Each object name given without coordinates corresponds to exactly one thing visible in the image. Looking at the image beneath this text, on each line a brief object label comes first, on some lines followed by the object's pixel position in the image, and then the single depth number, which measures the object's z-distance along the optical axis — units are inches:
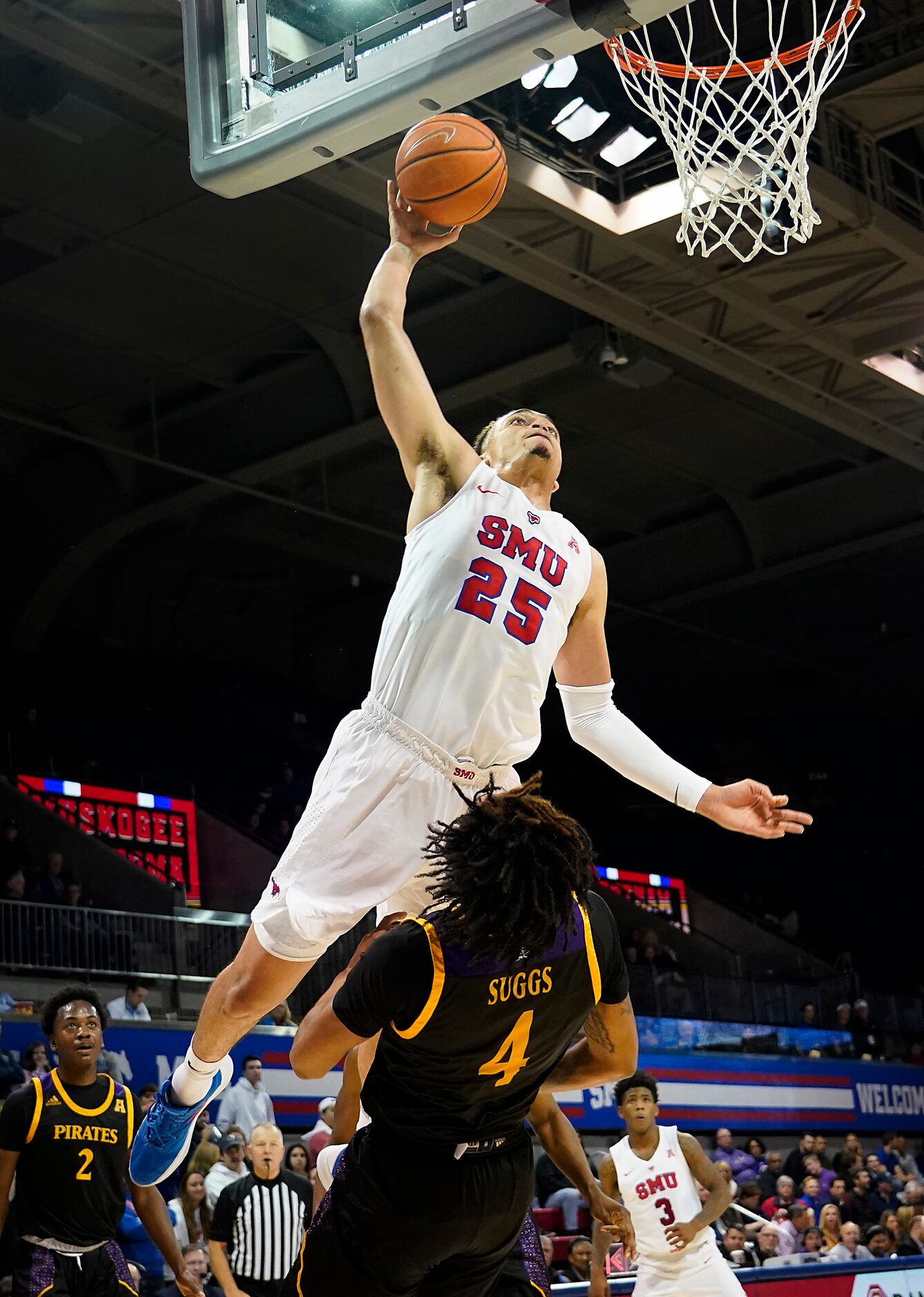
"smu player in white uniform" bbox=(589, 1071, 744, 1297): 298.7
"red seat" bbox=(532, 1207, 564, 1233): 502.9
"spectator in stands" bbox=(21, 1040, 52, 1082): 432.1
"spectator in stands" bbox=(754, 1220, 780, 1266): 478.0
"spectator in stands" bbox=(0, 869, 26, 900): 593.9
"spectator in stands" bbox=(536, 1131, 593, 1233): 502.0
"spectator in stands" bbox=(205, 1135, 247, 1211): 381.7
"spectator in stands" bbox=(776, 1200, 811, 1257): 494.9
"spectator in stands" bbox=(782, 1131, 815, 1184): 618.7
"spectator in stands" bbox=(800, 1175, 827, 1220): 572.1
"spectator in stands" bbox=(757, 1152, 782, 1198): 577.3
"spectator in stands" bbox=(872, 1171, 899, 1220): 609.3
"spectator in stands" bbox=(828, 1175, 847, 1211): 582.9
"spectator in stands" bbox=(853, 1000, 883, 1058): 860.6
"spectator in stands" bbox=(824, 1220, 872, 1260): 496.7
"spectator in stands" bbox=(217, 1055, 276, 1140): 473.7
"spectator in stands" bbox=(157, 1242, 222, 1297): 349.4
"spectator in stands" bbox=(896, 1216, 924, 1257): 532.7
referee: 285.9
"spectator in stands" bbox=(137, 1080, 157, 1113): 389.4
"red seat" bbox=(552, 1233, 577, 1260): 468.1
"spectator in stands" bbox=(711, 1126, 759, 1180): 631.2
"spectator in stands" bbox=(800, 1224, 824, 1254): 509.4
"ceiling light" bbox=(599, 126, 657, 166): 456.1
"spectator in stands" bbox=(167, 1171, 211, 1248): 379.9
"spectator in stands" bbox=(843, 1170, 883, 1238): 586.2
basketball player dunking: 150.2
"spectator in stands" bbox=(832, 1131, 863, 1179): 636.6
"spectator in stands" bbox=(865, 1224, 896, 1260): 511.2
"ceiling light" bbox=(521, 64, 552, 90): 423.6
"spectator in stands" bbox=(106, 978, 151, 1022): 529.7
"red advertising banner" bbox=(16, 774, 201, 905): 737.0
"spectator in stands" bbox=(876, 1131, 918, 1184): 748.6
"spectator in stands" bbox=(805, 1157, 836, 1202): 602.9
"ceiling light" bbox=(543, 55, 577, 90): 430.0
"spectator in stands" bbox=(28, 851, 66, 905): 616.1
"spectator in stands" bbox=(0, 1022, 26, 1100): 441.7
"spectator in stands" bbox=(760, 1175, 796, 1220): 560.7
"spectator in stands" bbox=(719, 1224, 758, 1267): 461.4
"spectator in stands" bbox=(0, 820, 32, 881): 619.8
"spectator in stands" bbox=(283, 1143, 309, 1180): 411.5
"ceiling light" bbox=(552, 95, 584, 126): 450.9
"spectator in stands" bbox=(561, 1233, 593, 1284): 414.0
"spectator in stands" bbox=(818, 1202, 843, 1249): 518.3
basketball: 163.3
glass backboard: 181.2
